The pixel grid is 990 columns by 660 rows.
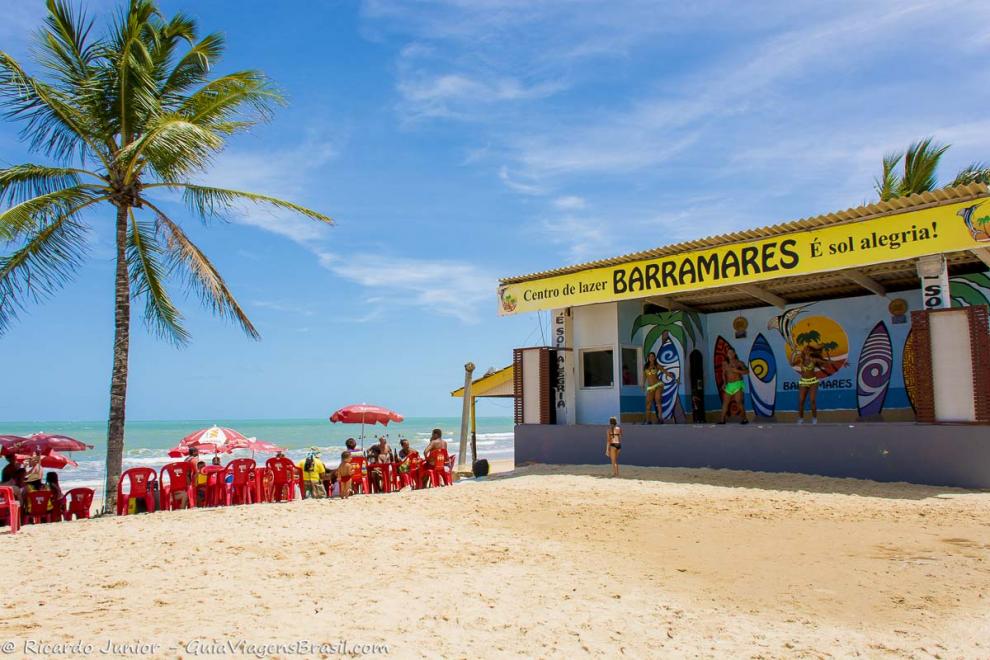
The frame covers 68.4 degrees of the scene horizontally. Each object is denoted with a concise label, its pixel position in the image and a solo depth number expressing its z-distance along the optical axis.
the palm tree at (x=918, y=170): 22.22
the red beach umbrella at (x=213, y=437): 15.75
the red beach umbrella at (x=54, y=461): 12.63
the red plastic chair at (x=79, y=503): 11.38
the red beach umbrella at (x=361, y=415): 16.77
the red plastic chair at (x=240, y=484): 11.85
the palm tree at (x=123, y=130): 11.71
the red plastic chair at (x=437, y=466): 13.97
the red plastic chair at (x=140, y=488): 10.98
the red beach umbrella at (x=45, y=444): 11.95
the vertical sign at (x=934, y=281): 11.55
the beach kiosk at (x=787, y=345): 11.20
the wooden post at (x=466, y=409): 18.67
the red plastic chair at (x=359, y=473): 13.03
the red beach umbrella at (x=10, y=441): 11.81
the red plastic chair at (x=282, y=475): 12.40
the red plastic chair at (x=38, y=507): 10.67
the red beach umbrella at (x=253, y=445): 16.31
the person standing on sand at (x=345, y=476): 12.48
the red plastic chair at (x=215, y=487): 11.67
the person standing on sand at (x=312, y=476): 13.38
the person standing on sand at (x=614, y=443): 13.81
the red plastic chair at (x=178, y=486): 11.34
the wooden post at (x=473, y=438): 20.38
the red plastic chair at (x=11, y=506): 9.17
